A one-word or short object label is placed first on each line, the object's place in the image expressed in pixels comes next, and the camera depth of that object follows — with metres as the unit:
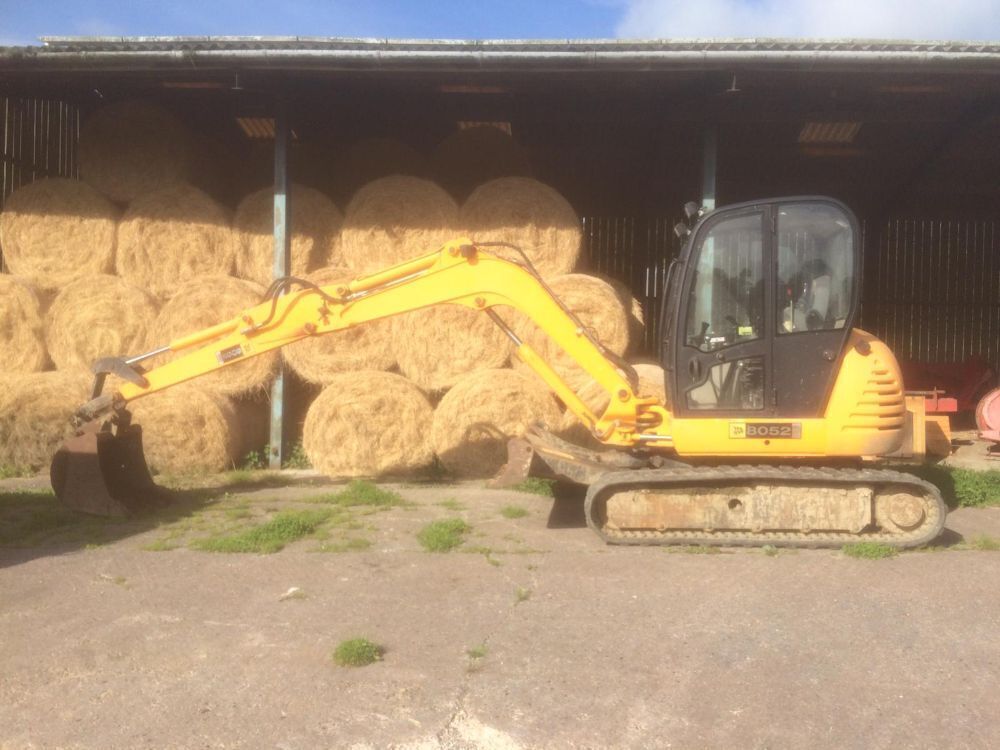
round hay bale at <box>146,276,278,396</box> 9.37
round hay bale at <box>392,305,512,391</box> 9.50
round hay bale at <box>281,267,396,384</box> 9.56
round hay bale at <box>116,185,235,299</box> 9.91
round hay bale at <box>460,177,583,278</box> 9.90
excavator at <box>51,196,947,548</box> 6.30
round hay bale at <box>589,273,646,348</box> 10.75
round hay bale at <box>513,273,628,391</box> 9.33
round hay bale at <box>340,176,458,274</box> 9.94
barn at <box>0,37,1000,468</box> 8.86
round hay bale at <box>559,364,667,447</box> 8.98
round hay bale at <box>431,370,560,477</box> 8.93
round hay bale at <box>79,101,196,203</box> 10.27
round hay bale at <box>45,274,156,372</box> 9.49
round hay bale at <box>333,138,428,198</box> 11.20
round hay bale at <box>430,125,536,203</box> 11.16
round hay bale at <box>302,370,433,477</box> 9.06
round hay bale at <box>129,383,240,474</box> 9.00
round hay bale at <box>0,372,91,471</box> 9.13
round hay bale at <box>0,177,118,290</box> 9.88
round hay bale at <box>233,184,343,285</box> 10.09
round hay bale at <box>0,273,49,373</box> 9.54
